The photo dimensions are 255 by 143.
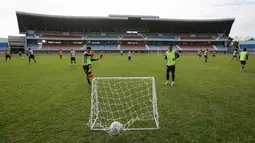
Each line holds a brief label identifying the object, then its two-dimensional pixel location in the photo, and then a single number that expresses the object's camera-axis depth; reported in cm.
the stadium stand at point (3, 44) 5891
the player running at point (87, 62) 898
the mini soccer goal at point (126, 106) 427
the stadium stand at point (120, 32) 5944
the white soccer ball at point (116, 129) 353
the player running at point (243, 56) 1402
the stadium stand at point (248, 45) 6585
